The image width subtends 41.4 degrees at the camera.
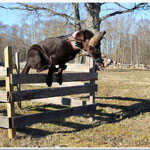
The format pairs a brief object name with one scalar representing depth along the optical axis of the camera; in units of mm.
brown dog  3451
